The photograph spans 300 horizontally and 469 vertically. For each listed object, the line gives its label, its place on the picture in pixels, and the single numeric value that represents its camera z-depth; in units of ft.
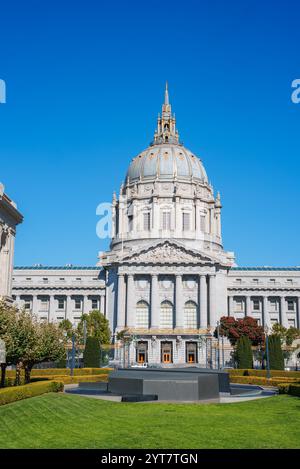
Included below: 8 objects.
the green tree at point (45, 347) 124.67
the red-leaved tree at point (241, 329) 288.92
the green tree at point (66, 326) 291.17
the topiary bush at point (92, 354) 225.56
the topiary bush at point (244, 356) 223.30
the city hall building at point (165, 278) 315.58
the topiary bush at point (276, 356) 213.05
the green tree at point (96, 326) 288.39
